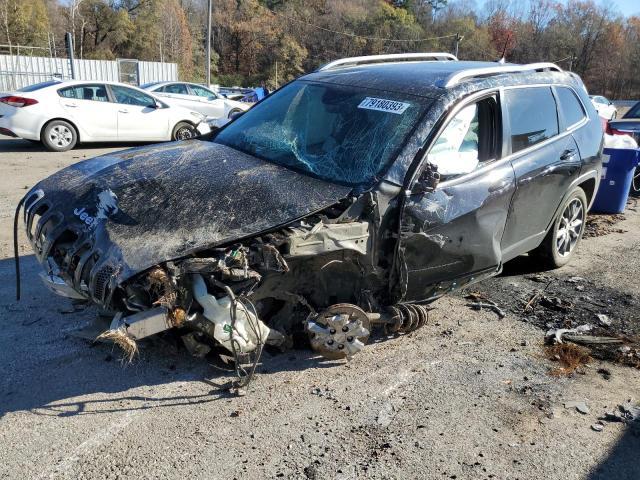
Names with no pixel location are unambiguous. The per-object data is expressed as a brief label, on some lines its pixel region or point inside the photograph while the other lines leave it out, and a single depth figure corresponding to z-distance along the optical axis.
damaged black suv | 3.03
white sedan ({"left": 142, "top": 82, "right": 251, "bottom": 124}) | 16.16
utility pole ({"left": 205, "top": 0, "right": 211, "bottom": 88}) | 31.47
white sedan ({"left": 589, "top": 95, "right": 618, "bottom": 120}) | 23.19
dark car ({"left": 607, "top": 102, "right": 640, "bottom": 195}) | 8.98
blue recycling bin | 7.30
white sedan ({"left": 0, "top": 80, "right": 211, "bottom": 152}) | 10.78
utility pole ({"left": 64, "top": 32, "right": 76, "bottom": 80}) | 18.65
